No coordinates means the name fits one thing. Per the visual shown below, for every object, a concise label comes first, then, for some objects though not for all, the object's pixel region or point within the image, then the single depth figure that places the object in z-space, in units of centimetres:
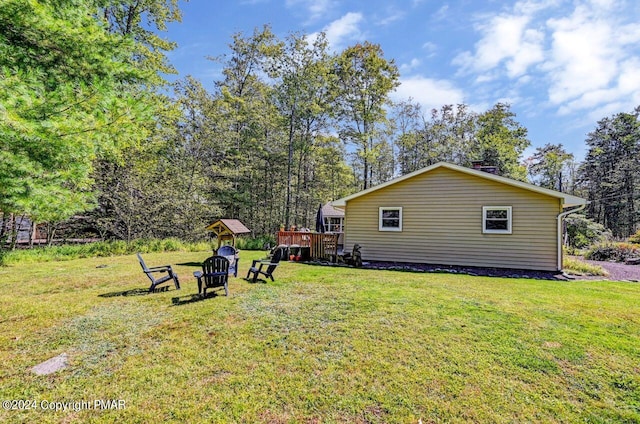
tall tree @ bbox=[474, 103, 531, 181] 2330
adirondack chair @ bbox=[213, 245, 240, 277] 771
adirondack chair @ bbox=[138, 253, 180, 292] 618
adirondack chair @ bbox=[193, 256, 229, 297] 590
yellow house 970
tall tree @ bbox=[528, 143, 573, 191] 3019
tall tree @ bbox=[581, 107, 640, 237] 2931
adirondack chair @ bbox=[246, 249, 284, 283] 729
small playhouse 1020
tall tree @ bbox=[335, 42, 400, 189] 2198
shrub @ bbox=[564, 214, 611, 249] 1870
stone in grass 302
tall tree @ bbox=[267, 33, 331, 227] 1970
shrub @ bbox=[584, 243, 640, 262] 1347
